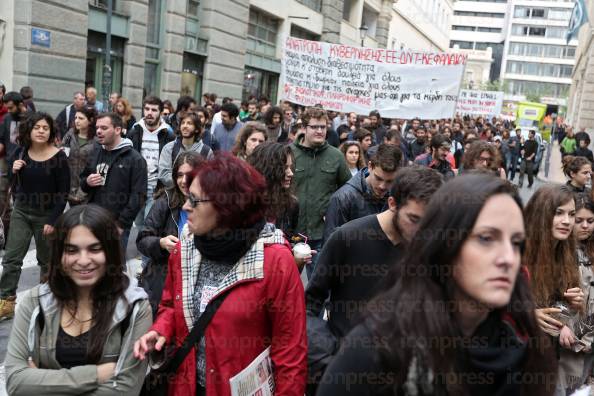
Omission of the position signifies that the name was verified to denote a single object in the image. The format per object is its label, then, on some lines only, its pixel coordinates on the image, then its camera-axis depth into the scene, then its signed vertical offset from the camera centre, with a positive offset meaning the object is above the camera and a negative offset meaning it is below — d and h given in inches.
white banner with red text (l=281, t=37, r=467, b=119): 444.5 +25.9
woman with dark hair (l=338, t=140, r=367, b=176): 302.8 -20.5
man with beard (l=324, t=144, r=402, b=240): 182.4 -24.6
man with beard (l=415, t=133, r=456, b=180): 301.1 -14.9
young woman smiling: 101.5 -39.4
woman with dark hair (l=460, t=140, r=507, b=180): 227.0 -11.0
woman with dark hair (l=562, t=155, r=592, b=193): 254.4 -14.2
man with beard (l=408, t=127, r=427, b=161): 518.6 -20.7
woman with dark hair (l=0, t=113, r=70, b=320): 220.7 -39.7
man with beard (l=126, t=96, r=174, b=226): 310.2 -22.7
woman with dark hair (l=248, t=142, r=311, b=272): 175.0 -18.0
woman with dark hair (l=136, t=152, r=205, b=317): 153.6 -35.2
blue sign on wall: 497.0 +32.2
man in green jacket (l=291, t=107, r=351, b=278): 236.5 -24.6
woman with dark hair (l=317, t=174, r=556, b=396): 64.7 -19.9
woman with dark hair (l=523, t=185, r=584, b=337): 141.3 -27.7
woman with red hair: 101.7 -31.5
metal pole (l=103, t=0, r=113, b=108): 502.2 +20.9
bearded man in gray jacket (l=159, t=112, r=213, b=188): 268.5 -21.3
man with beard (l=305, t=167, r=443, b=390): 119.5 -28.4
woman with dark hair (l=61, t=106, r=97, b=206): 247.3 -27.3
